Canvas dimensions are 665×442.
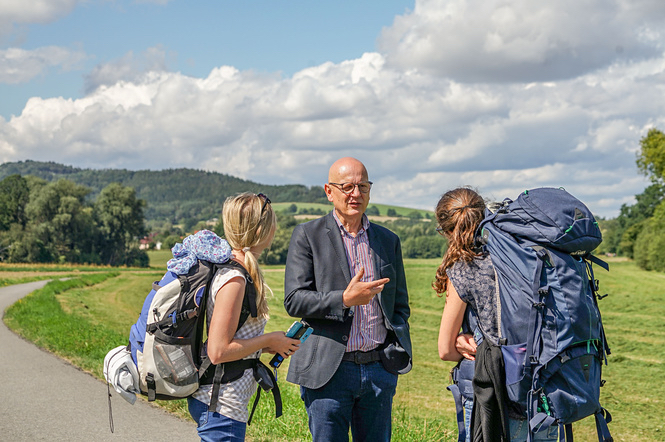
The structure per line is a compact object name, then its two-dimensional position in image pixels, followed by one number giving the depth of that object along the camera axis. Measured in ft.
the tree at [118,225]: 313.73
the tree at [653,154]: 181.57
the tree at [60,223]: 277.23
